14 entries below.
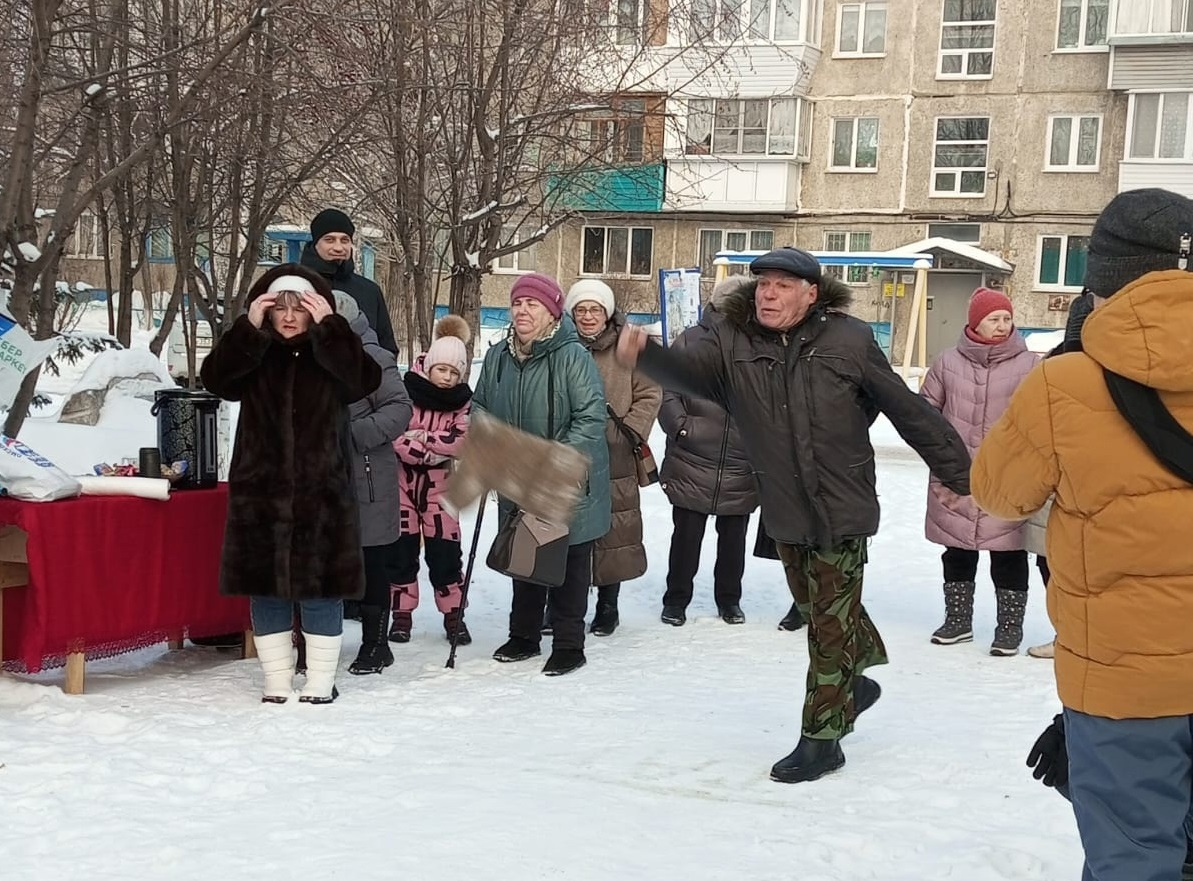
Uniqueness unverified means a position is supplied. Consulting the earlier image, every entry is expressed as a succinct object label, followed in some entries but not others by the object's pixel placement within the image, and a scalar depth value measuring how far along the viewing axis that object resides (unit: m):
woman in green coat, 5.86
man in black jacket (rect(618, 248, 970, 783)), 4.39
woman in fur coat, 5.15
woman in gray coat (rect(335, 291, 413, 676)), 5.70
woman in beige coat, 6.80
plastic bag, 5.04
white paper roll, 5.29
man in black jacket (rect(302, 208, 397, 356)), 6.50
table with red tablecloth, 5.02
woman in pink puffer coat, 6.55
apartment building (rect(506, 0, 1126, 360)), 30.56
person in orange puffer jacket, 2.59
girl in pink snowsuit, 6.32
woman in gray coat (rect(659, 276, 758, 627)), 7.14
